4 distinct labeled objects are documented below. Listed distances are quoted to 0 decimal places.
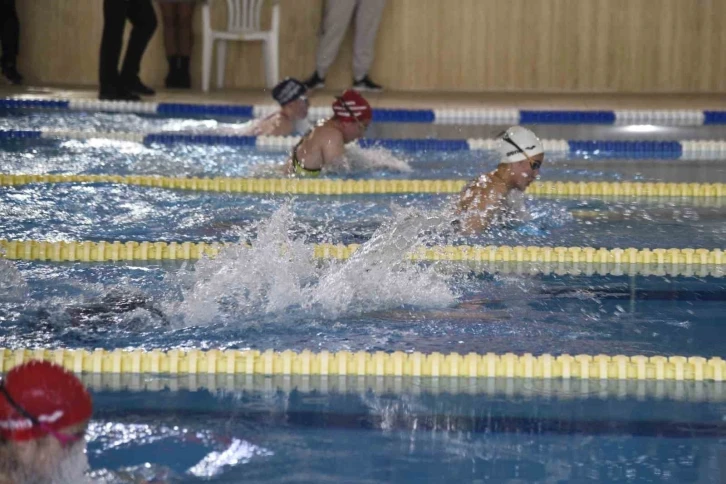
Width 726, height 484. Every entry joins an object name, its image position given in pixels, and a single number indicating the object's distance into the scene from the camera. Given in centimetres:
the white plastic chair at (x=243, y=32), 2053
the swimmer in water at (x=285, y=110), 1398
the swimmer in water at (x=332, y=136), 1255
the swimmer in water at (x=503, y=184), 1003
